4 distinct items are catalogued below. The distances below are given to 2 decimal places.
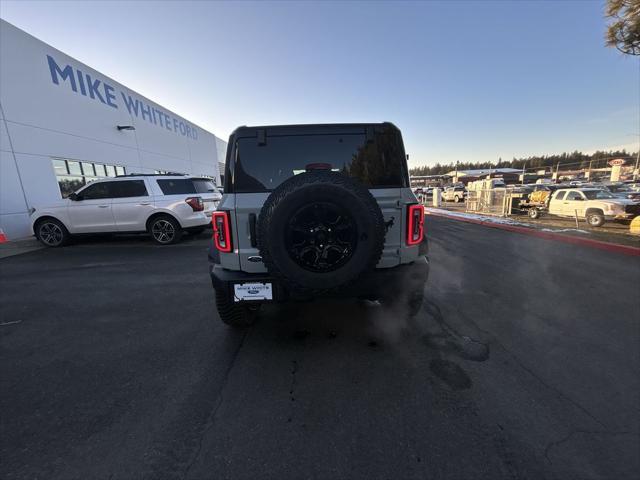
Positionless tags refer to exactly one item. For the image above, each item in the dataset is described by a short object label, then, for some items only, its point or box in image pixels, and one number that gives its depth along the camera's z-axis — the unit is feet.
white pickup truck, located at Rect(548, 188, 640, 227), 34.19
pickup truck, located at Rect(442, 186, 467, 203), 98.53
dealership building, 29.96
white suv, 26.23
